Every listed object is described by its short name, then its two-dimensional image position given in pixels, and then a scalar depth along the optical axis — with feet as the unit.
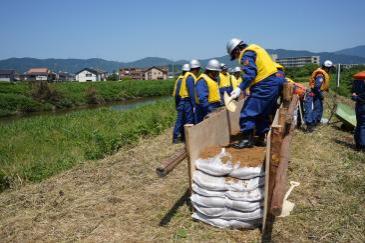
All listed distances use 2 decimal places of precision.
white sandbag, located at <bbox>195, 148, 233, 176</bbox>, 12.86
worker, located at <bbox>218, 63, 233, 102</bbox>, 32.46
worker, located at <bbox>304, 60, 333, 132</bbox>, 30.45
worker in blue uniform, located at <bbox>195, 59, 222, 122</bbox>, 23.52
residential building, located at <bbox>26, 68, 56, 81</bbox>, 326.69
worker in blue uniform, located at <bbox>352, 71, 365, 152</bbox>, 23.07
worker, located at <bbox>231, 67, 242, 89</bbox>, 34.53
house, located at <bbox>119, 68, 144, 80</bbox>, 389.19
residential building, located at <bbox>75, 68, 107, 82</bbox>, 349.00
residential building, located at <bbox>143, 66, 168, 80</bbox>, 373.13
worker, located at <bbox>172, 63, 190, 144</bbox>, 27.12
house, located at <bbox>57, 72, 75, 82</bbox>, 383.37
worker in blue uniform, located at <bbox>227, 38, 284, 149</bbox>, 15.89
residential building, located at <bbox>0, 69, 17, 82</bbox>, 285.23
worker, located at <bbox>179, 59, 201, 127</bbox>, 25.54
